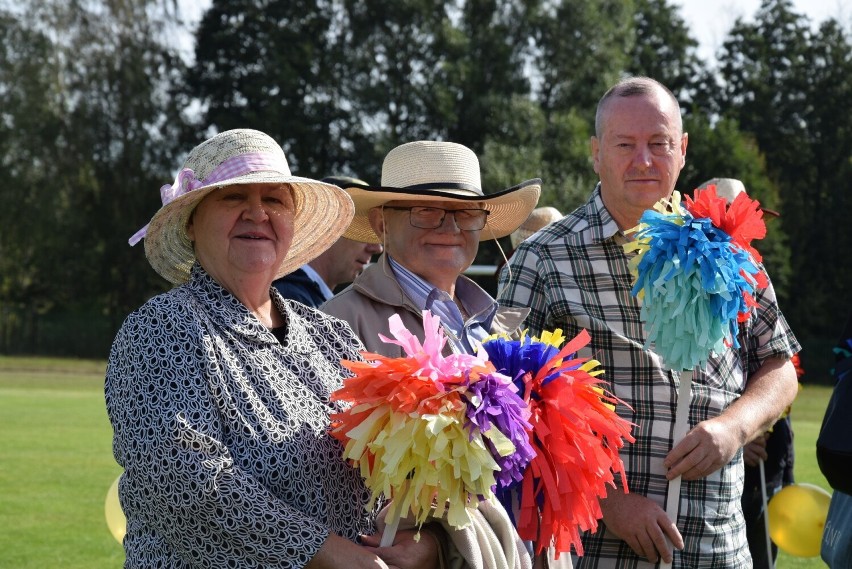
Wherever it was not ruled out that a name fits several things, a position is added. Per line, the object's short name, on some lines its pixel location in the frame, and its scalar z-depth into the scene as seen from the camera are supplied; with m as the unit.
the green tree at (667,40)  54.22
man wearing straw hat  4.33
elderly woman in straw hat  3.17
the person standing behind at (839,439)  3.78
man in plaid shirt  4.29
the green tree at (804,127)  48.94
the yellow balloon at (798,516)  7.44
